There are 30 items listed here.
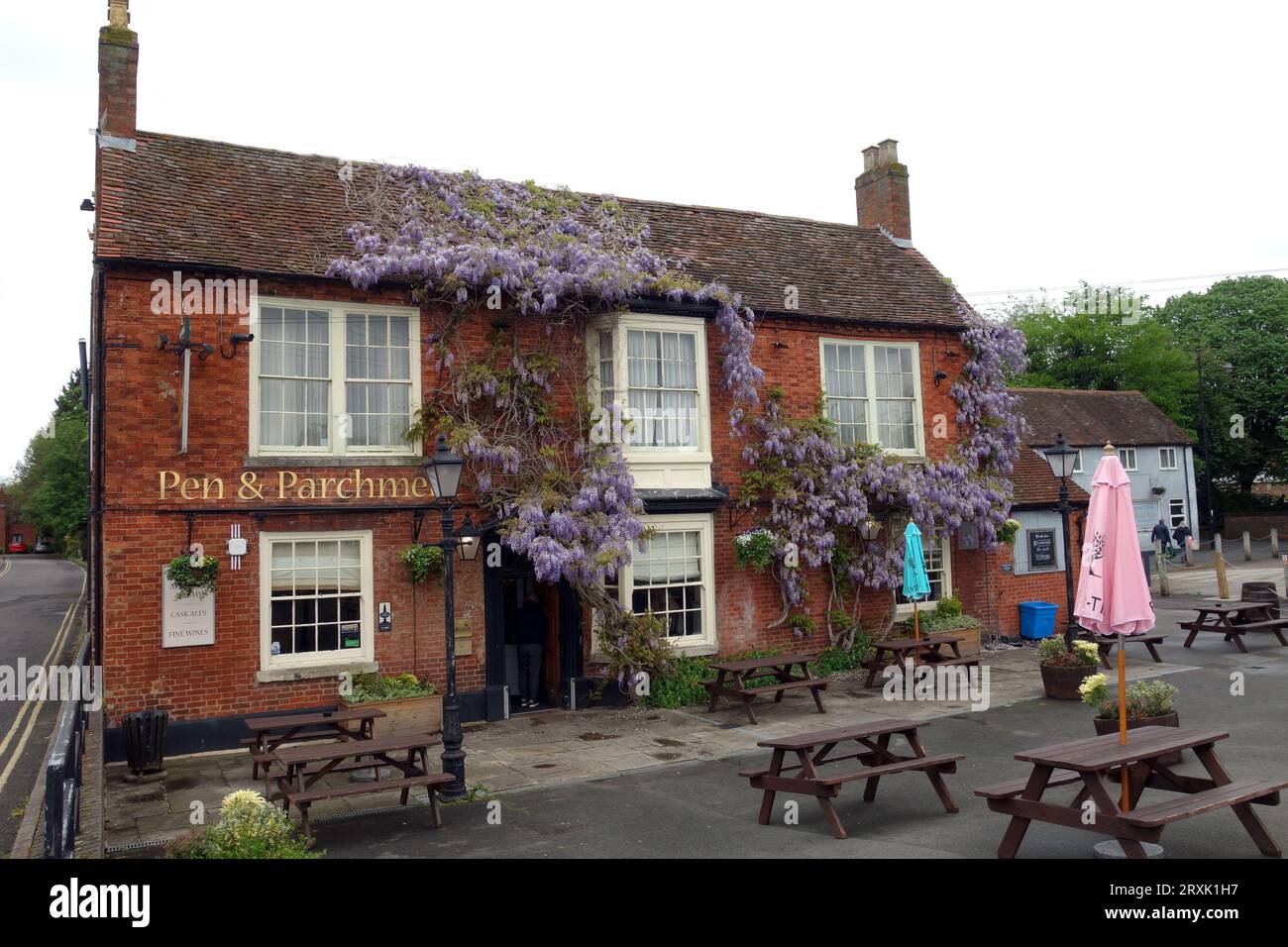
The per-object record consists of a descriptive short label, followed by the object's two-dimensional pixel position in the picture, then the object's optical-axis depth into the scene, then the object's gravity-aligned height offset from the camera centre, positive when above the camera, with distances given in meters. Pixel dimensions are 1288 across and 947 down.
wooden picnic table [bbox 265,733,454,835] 8.41 -1.97
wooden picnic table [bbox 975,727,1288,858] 6.46 -1.79
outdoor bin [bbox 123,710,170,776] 11.22 -2.04
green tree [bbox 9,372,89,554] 55.66 +5.60
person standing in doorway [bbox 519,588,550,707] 14.88 -1.43
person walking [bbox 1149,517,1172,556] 37.41 +0.41
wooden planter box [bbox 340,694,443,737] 12.74 -2.07
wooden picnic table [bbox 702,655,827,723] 13.43 -1.85
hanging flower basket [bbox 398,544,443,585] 13.41 +0.06
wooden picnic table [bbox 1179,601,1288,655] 18.11 -1.55
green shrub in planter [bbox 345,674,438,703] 12.84 -1.69
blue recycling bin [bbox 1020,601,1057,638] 19.72 -1.48
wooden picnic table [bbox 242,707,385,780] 10.23 -1.89
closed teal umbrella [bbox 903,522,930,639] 15.78 -0.32
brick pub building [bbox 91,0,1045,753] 12.18 +1.50
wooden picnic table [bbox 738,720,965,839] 7.98 -1.91
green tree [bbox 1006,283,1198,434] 49.97 +10.85
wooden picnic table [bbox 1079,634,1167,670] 16.98 -1.81
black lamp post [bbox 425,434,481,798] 9.77 -0.14
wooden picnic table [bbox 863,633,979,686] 15.63 -1.72
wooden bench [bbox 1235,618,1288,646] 18.05 -1.60
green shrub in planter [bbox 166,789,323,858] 6.39 -1.85
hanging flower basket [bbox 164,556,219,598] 12.02 -0.06
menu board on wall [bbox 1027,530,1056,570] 20.59 -0.02
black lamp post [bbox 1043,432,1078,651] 17.05 +1.49
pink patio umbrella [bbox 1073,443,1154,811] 7.09 -0.16
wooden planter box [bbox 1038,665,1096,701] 13.95 -1.96
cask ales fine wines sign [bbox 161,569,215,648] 12.09 -0.62
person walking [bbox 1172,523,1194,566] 39.22 +0.36
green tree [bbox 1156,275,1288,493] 49.81 +8.80
